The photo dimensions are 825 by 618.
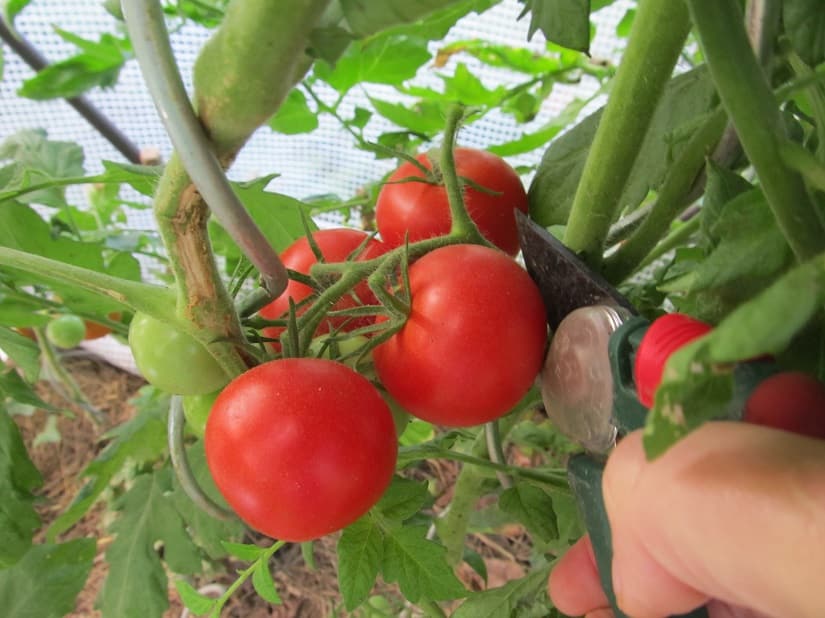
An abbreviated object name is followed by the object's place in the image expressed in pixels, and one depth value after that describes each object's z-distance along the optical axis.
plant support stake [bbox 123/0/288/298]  0.24
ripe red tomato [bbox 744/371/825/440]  0.30
